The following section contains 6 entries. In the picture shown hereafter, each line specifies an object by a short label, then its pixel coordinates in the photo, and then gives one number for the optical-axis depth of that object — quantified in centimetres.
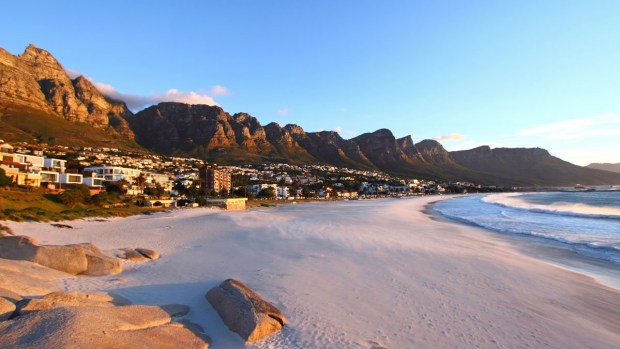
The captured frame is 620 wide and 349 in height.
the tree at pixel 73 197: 3734
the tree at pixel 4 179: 4319
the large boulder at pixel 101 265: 1077
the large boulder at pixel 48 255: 1038
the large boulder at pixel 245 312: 669
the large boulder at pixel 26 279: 725
